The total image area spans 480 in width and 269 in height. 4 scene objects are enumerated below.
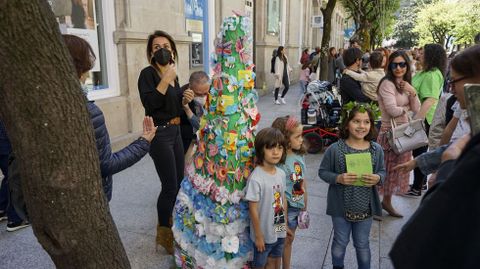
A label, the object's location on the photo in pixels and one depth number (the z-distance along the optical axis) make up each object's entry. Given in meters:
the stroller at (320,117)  6.63
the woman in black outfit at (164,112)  3.20
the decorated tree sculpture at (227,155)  2.63
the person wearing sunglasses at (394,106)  4.18
